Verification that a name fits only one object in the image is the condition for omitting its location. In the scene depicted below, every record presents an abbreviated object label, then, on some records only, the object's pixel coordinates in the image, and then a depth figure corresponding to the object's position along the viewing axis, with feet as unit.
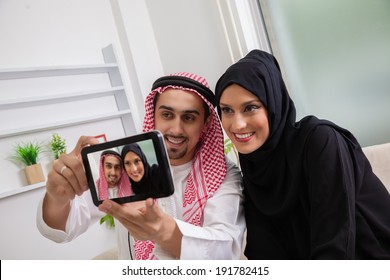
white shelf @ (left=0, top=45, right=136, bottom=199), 9.19
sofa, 5.89
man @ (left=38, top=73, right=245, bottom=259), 3.64
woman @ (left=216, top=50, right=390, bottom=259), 3.58
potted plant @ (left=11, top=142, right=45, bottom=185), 9.09
